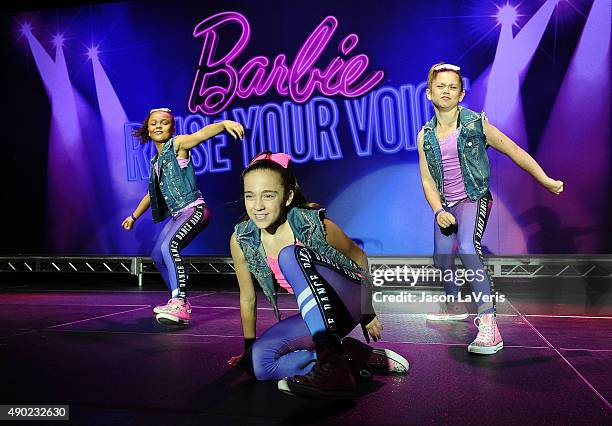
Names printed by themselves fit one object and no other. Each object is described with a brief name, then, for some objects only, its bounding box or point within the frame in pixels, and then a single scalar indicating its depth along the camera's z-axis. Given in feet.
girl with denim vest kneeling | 5.78
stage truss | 17.56
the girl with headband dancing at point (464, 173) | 8.52
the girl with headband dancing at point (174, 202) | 11.25
